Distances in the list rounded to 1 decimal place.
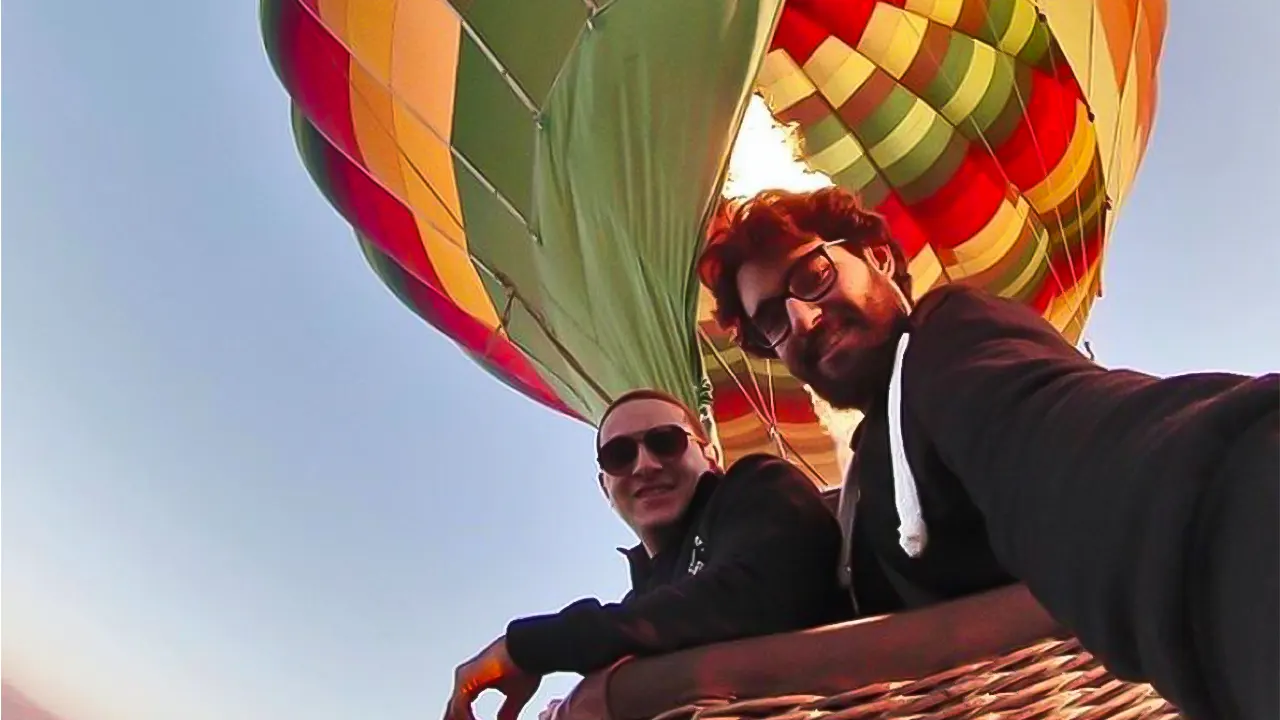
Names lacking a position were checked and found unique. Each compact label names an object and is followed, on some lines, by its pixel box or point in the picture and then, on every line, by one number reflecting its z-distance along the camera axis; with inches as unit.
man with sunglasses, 34.4
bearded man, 18.9
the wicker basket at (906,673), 29.9
